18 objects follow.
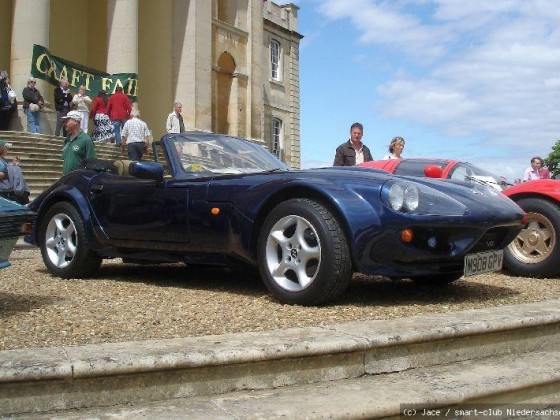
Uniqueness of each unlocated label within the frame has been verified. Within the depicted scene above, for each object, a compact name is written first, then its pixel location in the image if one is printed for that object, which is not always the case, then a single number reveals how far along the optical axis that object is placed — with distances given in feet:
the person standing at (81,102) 55.11
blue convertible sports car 14.15
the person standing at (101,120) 58.18
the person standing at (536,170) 41.93
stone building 61.77
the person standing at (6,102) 55.74
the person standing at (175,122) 52.70
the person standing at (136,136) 41.57
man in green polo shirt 26.50
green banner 58.85
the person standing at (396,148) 32.32
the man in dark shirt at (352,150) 30.45
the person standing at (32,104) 55.29
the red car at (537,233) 21.18
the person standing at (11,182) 32.32
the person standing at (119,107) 56.03
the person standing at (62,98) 55.62
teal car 13.67
